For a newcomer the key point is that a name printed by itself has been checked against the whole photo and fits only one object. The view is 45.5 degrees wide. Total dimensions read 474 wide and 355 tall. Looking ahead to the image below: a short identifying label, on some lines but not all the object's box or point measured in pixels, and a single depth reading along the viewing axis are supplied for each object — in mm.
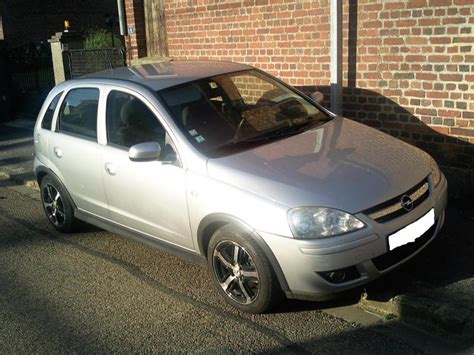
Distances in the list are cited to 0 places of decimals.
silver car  3664
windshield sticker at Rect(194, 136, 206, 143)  4423
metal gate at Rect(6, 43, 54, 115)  13945
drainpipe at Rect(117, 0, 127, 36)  10696
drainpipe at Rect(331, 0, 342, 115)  6480
